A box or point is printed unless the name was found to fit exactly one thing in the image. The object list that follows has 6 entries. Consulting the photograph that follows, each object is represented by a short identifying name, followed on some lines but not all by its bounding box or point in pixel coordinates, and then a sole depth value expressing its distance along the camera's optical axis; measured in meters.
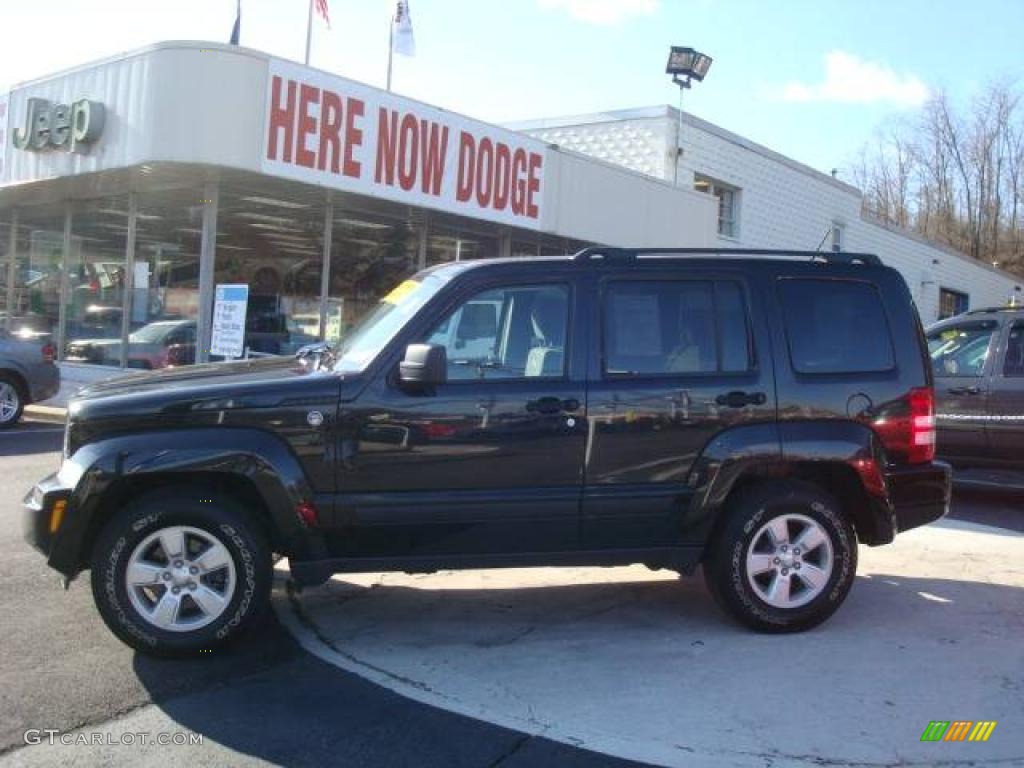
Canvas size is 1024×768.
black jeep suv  4.59
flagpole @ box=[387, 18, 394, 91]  21.97
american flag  20.95
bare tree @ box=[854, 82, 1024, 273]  56.31
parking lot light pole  22.67
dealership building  12.71
